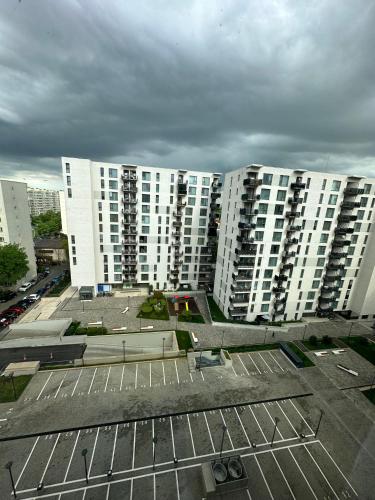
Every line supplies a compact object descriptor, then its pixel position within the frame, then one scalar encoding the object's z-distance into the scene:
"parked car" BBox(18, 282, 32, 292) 61.97
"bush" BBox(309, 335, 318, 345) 45.88
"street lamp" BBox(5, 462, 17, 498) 20.33
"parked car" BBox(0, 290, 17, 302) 57.01
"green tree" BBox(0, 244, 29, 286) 54.09
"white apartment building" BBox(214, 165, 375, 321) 45.47
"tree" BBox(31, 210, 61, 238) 124.62
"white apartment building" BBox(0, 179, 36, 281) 59.53
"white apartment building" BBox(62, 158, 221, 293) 55.19
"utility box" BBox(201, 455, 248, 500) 21.06
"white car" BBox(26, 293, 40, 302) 56.83
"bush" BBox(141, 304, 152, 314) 53.00
